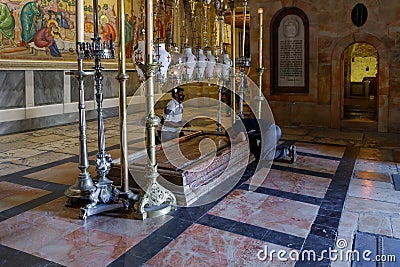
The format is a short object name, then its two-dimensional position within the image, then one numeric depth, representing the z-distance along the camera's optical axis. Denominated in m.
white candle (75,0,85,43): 2.57
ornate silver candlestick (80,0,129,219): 2.63
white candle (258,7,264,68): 3.84
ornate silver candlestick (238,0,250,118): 4.01
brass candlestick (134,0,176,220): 2.51
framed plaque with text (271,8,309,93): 7.39
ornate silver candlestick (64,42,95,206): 2.73
